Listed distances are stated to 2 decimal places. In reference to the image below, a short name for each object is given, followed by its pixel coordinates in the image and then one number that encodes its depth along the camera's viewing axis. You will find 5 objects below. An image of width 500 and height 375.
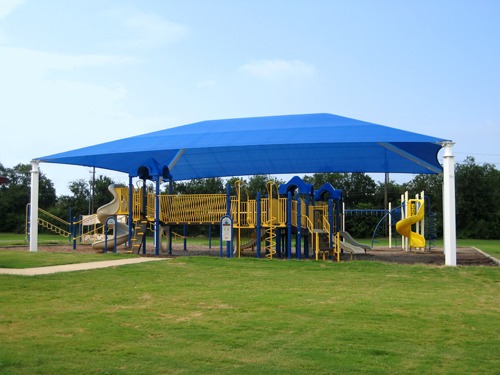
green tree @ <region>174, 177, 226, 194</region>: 50.47
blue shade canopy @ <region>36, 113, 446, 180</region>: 20.17
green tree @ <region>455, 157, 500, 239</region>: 51.59
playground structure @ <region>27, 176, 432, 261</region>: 20.45
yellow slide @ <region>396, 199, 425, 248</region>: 27.19
